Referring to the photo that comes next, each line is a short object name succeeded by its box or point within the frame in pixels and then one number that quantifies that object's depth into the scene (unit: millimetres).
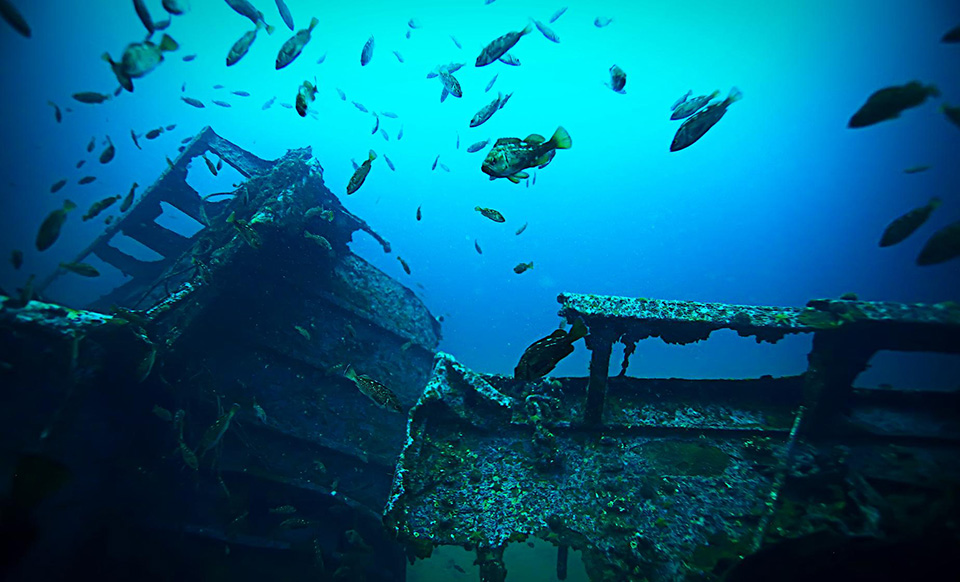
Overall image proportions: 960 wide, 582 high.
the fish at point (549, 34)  6956
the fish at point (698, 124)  2582
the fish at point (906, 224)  2954
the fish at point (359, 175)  4115
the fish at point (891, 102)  2240
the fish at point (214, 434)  4000
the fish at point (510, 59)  5907
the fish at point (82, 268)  4539
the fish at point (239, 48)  4449
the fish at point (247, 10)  4770
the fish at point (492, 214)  4847
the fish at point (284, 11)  5947
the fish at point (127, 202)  5823
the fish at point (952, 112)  2612
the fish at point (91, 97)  4921
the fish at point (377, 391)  3344
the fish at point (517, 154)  2596
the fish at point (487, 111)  4991
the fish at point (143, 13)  3337
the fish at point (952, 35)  2588
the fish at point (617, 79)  4059
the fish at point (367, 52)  6427
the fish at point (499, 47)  4035
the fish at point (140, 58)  2830
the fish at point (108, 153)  5234
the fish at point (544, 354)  2162
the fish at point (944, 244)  2363
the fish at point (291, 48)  4075
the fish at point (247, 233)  4719
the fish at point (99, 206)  5023
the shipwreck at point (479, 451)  2590
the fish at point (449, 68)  5749
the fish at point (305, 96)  3723
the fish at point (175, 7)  4414
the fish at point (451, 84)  5099
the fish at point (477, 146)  7353
